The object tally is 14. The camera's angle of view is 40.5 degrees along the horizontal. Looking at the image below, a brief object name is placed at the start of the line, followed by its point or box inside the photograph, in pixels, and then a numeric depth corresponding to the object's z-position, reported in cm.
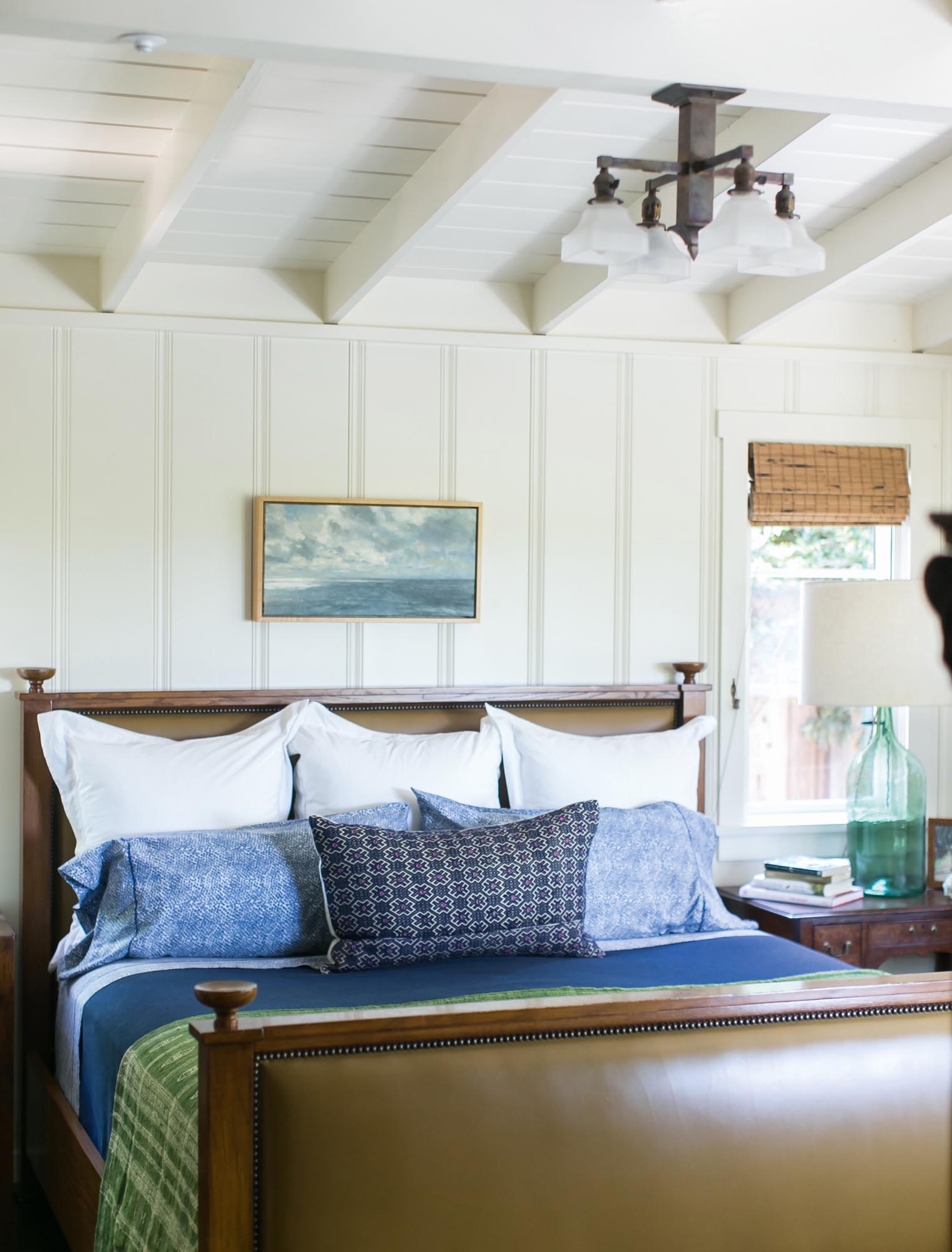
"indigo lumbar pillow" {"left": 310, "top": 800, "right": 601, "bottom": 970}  303
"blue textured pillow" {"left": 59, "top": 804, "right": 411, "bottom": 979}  312
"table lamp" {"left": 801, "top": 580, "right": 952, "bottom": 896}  379
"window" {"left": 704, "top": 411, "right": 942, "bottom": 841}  426
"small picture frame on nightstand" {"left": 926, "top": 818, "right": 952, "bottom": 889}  419
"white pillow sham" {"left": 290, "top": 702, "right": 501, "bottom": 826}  358
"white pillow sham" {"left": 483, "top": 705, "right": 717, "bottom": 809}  377
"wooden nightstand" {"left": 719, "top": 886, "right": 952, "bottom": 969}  380
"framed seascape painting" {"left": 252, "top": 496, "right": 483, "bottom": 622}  384
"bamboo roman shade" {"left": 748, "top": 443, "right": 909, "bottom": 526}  428
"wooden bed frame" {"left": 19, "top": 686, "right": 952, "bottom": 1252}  186
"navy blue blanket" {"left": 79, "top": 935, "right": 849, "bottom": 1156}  271
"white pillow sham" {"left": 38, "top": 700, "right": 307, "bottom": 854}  340
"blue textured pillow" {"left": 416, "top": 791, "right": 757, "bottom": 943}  338
